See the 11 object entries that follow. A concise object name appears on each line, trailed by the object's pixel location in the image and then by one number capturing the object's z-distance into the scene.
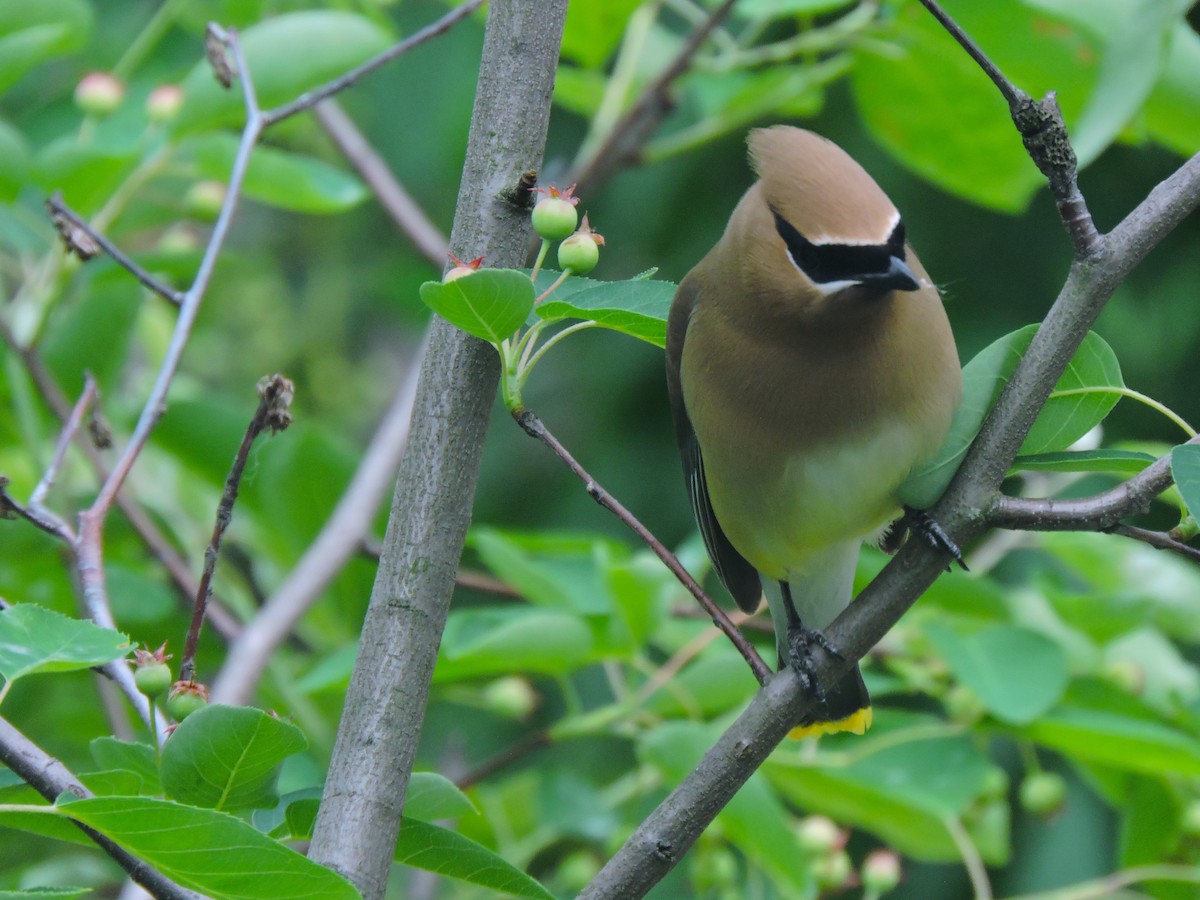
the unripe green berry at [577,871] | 4.81
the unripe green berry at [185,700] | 2.41
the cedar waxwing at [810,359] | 3.20
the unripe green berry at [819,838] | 4.45
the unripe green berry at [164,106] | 4.66
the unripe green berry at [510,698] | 5.04
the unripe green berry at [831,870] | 4.52
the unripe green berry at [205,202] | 5.05
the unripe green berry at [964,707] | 4.68
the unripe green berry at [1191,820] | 4.44
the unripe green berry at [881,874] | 4.48
